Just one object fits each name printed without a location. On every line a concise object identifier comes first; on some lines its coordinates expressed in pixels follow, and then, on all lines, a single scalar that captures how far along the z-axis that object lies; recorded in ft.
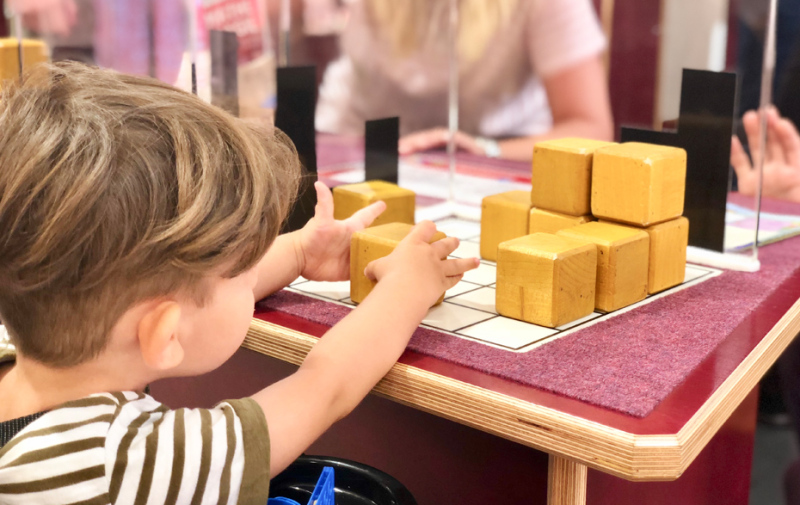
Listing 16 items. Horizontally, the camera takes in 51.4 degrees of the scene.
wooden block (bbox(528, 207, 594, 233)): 2.93
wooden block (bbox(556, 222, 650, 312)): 2.65
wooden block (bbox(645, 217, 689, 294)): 2.79
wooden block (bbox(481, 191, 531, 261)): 3.14
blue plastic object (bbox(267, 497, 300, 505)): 2.22
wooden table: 1.96
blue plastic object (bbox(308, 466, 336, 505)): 1.99
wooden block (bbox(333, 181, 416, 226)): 3.36
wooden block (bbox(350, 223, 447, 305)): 2.73
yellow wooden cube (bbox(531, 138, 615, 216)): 2.86
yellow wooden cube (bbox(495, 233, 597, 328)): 2.52
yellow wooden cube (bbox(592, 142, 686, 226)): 2.71
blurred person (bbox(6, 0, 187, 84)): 4.66
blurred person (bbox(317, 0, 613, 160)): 3.81
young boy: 1.80
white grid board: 2.50
